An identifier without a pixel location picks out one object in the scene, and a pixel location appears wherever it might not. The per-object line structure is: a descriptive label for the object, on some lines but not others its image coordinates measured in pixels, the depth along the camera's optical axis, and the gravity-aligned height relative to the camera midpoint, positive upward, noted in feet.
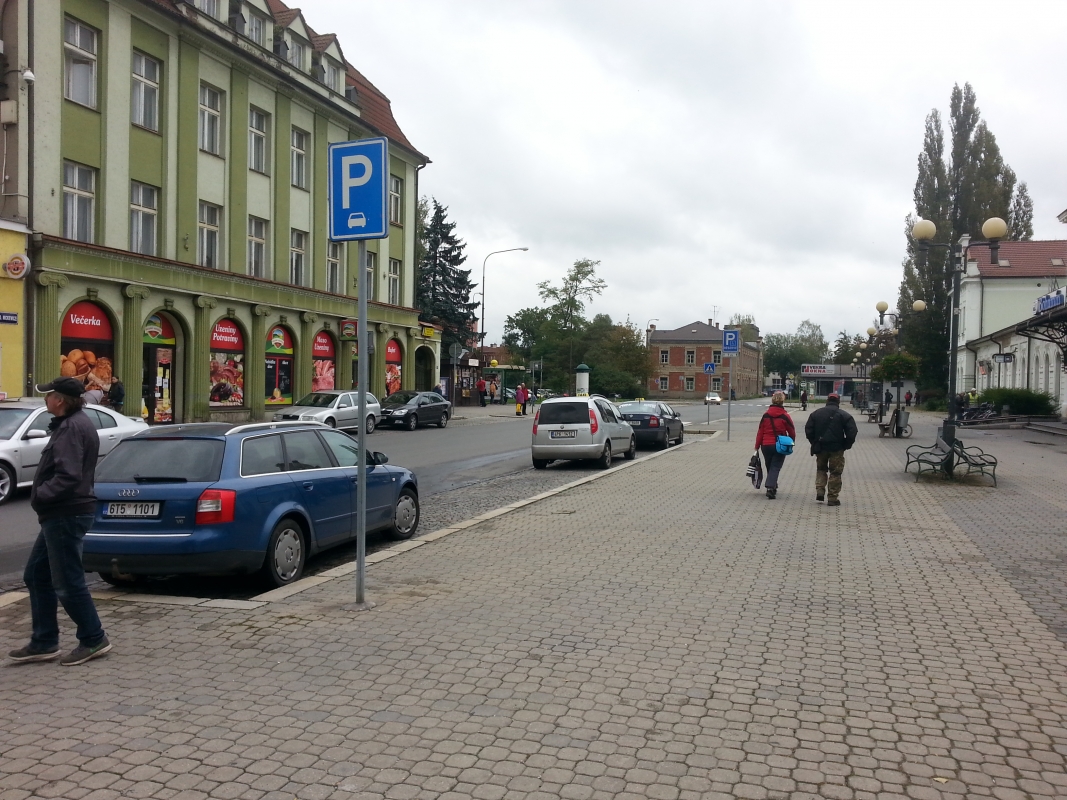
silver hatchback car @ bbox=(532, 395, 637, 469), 61.67 -2.87
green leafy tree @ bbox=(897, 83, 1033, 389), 206.80 +44.01
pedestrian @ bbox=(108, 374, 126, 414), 78.95 -1.03
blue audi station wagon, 23.43 -3.22
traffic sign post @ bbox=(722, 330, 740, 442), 84.23 +4.59
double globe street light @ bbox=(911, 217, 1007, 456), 49.21 +7.88
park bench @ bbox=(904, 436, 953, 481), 52.15 -3.68
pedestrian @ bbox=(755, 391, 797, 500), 44.47 -2.07
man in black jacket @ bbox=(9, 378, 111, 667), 17.40 -2.78
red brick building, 387.55 +12.78
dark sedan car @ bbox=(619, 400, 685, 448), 81.25 -2.72
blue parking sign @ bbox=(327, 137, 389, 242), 21.81 +4.70
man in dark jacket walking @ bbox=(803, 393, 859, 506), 42.39 -2.32
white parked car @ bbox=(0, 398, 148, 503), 42.34 -2.82
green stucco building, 77.41 +18.52
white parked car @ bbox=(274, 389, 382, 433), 90.43 -2.48
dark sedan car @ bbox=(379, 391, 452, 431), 108.39 -2.76
